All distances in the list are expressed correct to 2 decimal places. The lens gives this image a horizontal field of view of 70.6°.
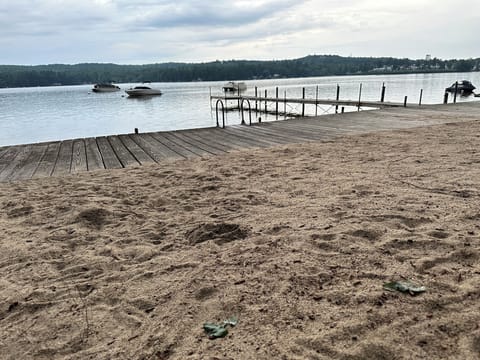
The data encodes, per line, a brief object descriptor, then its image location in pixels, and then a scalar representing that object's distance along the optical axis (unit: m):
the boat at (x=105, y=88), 85.62
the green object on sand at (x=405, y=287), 1.94
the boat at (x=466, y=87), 41.41
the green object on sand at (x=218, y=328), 1.75
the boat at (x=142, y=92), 61.74
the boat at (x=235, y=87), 63.56
